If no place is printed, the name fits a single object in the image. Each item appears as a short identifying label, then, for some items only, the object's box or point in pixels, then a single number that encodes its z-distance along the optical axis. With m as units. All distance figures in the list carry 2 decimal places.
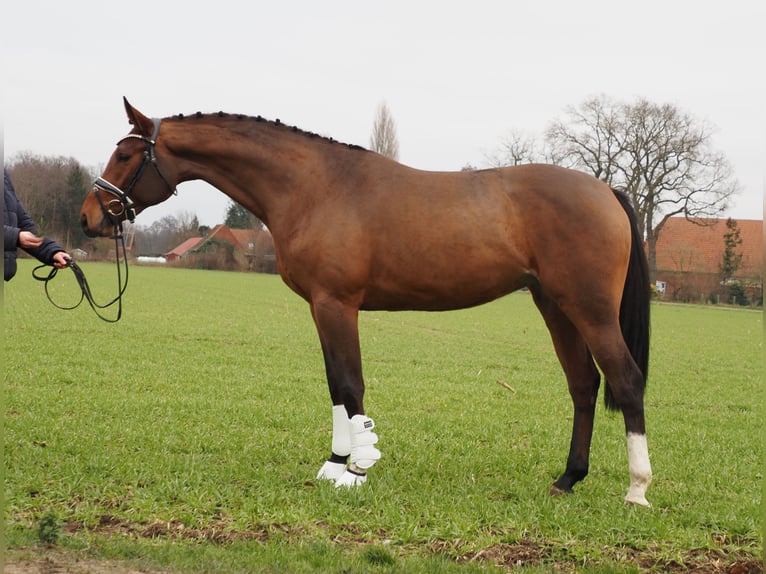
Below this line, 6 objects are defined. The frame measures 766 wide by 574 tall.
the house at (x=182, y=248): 79.03
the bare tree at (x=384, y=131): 48.41
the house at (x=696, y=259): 52.62
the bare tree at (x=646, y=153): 45.03
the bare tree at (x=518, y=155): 52.79
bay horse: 4.88
